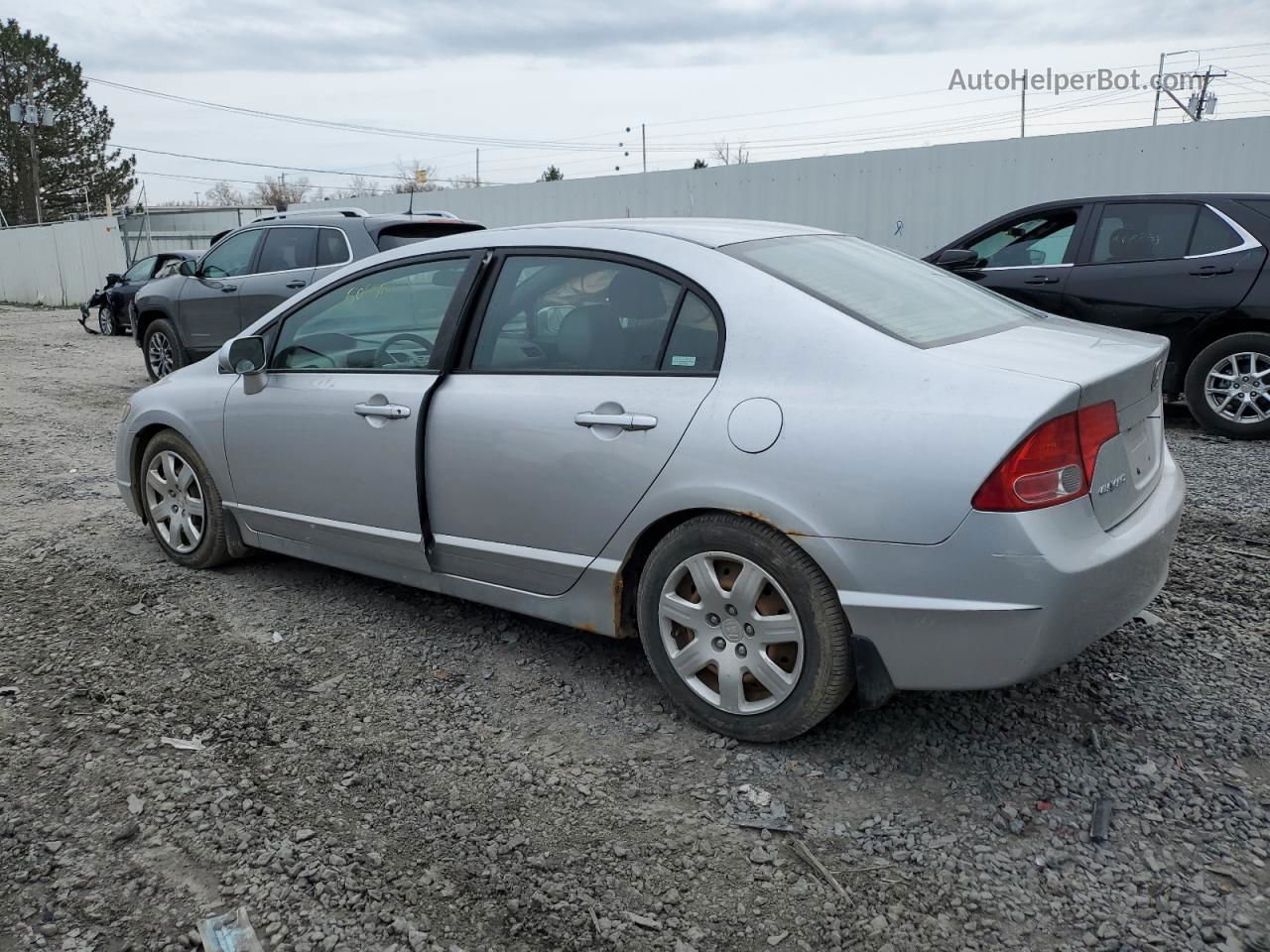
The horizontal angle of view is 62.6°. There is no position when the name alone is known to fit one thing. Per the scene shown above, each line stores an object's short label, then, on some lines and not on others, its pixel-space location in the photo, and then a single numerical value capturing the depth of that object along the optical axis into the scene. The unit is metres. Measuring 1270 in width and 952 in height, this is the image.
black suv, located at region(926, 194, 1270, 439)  7.11
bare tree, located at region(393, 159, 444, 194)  49.67
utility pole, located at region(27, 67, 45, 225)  51.16
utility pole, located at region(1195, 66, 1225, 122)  46.73
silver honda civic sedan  2.71
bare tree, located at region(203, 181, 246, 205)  73.25
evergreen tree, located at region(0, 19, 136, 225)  49.84
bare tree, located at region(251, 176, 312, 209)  75.69
